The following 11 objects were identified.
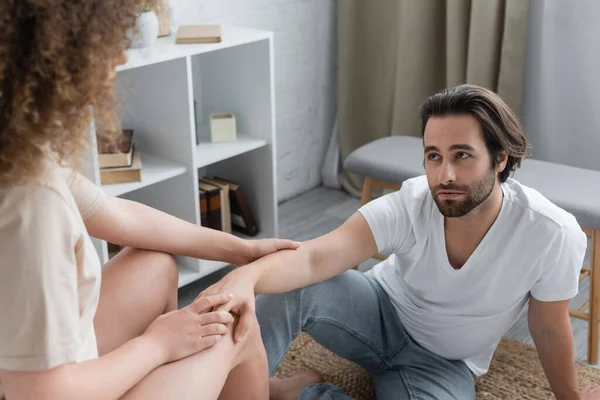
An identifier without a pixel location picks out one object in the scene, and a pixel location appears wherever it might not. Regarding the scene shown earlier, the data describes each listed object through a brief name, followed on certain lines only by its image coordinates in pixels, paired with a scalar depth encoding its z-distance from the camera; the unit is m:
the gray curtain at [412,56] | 2.74
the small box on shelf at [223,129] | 2.55
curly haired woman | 0.94
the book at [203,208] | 2.56
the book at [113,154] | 2.25
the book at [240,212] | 2.69
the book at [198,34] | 2.31
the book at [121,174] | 2.25
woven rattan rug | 2.02
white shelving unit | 2.28
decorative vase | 2.16
